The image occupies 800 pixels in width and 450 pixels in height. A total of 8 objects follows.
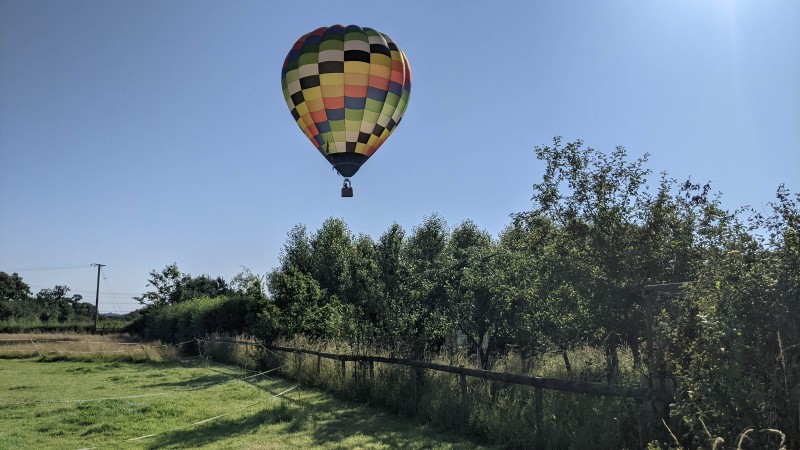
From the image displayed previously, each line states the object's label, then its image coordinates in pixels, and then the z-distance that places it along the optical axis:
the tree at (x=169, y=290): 50.53
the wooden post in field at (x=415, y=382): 12.20
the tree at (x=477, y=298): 15.53
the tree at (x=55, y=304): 81.25
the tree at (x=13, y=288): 84.38
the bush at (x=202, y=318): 35.50
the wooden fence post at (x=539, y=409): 9.00
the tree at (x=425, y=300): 14.25
